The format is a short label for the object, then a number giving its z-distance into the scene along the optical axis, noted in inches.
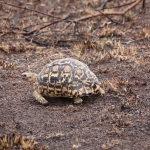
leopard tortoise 476.7
